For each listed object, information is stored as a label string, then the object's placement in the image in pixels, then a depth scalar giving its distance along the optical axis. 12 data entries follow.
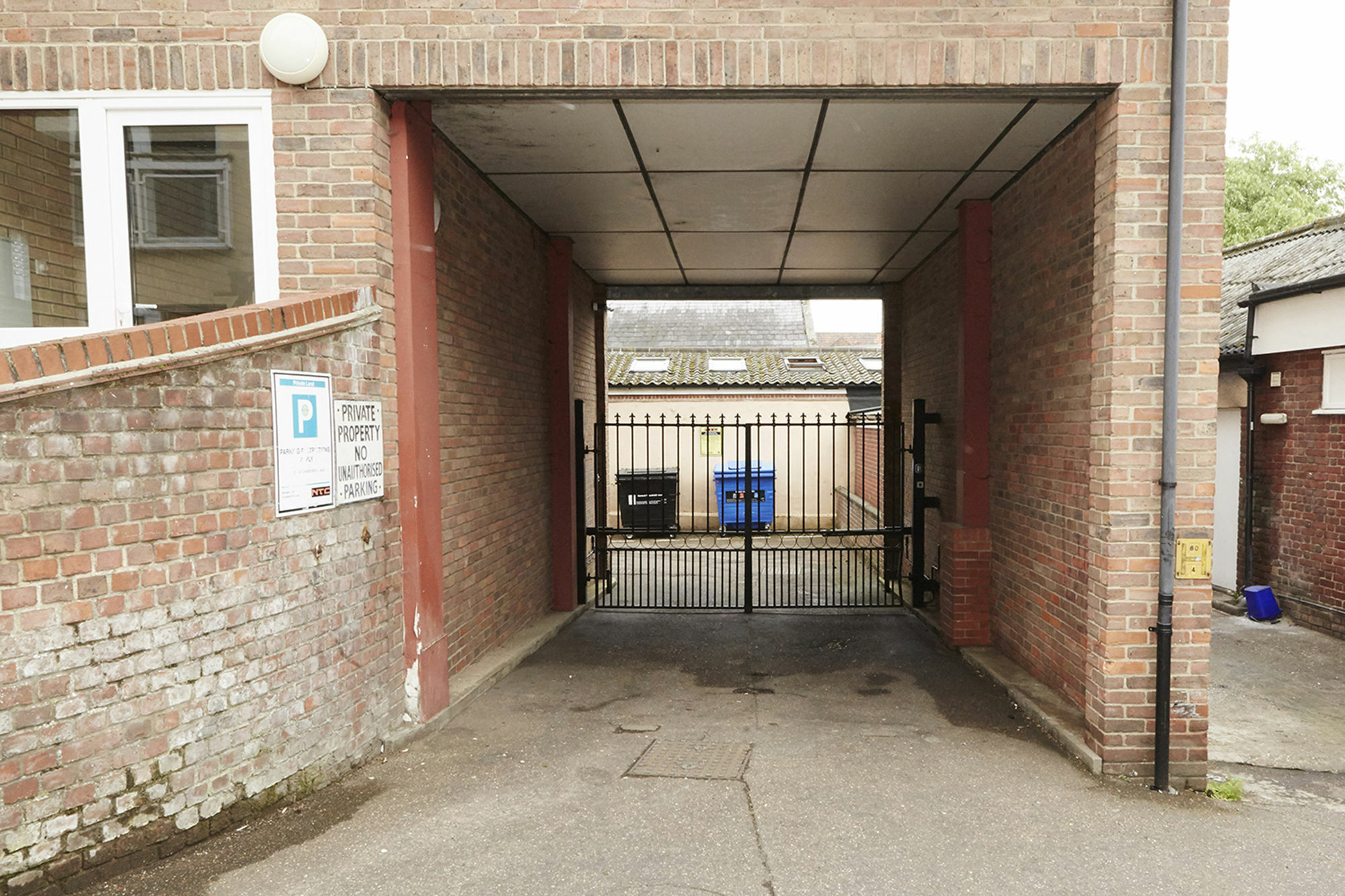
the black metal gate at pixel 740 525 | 8.72
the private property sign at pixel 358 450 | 3.86
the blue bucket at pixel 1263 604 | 7.66
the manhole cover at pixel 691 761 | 4.04
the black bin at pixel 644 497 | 13.67
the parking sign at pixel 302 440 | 3.50
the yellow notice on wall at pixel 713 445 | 17.46
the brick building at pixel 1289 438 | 7.31
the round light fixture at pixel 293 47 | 3.93
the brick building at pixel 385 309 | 2.86
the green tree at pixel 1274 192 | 24.39
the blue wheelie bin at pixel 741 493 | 15.05
